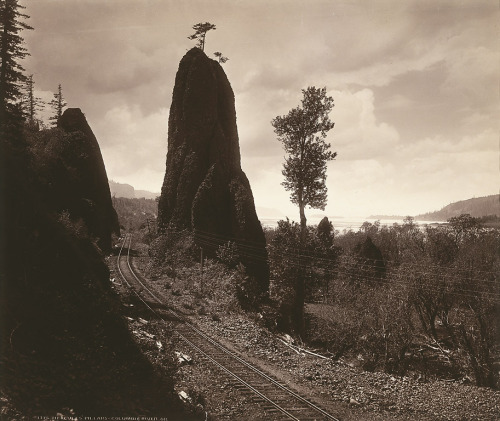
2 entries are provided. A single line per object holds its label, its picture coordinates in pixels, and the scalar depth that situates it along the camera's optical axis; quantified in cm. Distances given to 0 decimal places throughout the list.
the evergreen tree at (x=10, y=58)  2188
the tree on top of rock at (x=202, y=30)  4344
